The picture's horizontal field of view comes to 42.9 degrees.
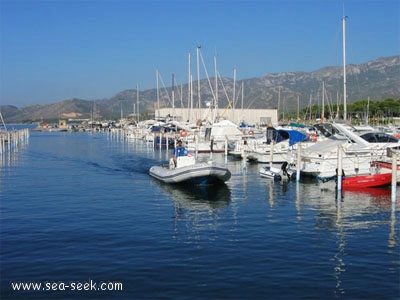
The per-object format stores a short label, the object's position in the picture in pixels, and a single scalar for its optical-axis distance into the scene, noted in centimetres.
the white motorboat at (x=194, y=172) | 3145
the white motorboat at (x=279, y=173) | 3619
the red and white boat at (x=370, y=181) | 3105
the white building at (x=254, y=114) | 11937
